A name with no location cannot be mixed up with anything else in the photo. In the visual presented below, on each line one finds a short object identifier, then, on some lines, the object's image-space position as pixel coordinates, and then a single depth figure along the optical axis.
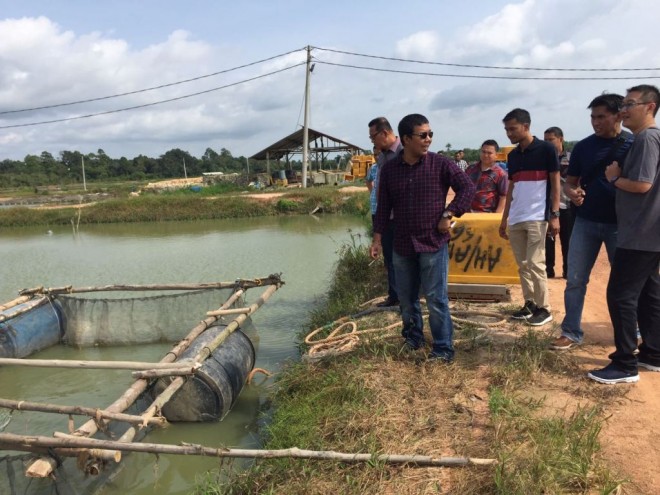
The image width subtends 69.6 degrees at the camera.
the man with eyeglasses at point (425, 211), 3.21
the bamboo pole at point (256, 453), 2.32
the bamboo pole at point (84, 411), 2.86
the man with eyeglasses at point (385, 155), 4.43
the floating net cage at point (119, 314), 5.52
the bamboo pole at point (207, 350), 3.07
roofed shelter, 27.44
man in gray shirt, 2.72
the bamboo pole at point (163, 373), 3.35
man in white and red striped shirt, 3.81
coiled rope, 3.96
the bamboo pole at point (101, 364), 3.42
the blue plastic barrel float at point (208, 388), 3.75
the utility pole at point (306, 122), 21.55
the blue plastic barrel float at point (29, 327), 5.31
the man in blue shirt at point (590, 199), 3.16
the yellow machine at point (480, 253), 4.76
